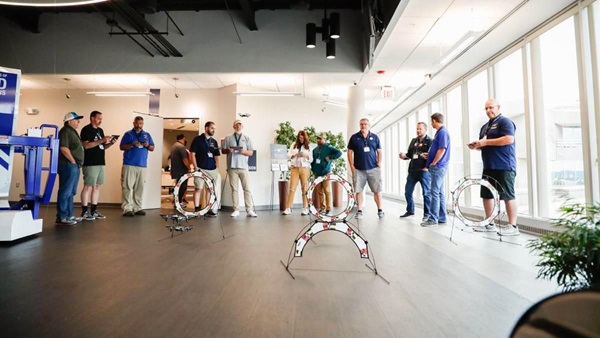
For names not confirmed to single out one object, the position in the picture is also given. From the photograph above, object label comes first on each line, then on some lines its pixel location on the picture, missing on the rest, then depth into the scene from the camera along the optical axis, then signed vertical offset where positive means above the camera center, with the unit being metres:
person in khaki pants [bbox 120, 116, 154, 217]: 6.20 +0.34
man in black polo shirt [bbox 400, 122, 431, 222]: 5.44 +0.27
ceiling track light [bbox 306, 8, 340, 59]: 6.30 +3.03
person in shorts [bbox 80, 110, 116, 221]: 5.52 +0.40
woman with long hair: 6.60 +0.38
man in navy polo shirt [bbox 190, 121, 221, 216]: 6.29 +0.58
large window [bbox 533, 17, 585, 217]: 4.28 +0.95
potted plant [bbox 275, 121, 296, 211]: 8.03 +1.16
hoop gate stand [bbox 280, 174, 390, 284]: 2.48 -0.41
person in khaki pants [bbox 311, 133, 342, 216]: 6.34 +0.39
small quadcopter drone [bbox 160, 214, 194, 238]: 4.03 -0.60
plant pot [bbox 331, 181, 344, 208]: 8.34 -0.25
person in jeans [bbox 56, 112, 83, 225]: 4.81 +0.21
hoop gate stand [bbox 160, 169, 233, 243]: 4.01 -0.17
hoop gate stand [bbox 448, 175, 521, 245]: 3.81 -0.21
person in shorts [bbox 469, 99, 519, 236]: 4.09 +0.32
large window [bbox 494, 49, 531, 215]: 5.34 +1.35
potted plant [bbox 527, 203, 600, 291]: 1.15 -0.24
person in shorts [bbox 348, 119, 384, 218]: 5.81 +0.44
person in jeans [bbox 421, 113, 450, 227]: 4.98 +0.32
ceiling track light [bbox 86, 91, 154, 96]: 7.59 +2.08
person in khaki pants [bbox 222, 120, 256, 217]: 6.07 +0.40
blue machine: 3.86 +0.37
